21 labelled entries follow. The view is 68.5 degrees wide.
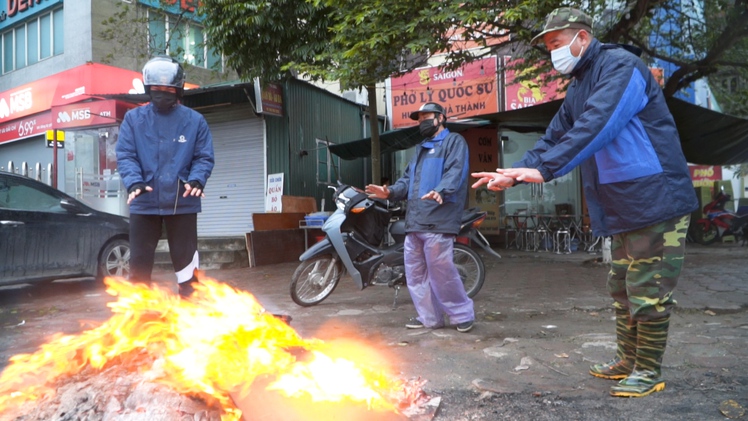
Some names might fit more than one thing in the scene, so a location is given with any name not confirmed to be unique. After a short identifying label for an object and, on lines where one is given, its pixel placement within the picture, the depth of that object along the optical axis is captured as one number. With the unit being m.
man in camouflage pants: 2.71
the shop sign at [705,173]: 22.17
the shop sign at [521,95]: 15.60
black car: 6.47
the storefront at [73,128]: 13.30
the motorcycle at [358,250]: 5.50
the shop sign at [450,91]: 16.03
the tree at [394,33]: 6.79
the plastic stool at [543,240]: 12.63
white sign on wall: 11.96
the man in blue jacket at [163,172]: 3.62
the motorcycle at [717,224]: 13.92
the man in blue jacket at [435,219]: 4.42
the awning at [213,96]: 11.38
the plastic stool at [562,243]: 12.13
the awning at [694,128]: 9.30
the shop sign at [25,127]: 17.89
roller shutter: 12.64
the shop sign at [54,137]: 11.52
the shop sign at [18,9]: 17.91
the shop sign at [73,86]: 16.05
